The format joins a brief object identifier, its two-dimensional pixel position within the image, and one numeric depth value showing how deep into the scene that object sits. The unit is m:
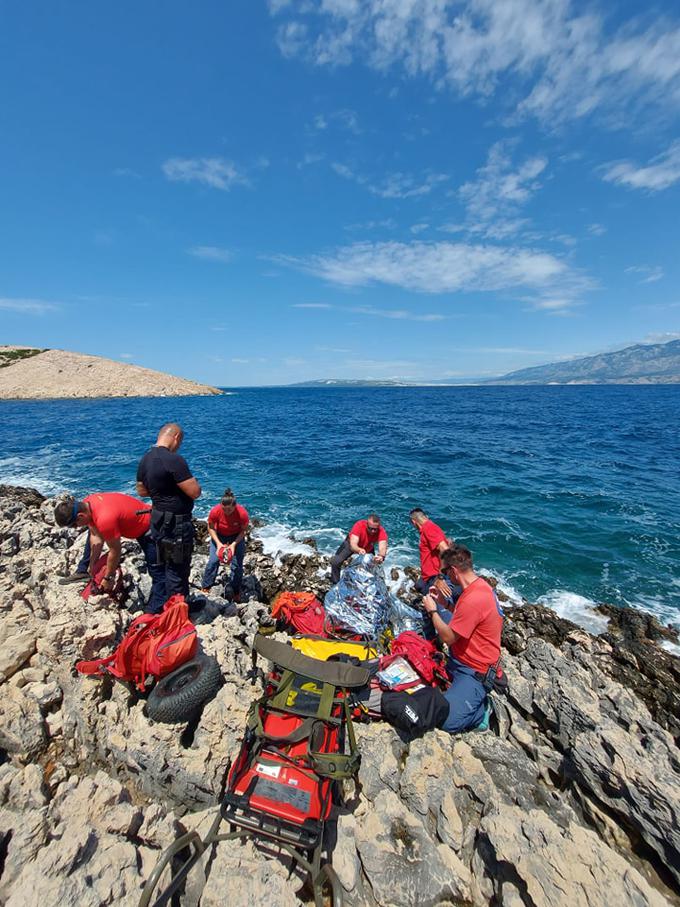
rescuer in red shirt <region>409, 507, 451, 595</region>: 8.33
